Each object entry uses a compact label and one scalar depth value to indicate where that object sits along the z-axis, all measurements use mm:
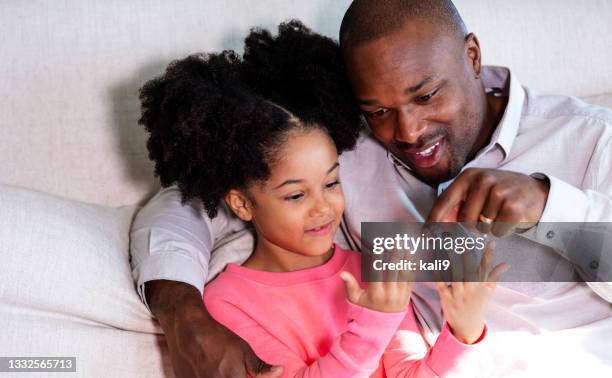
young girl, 2171
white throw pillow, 2155
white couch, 2174
